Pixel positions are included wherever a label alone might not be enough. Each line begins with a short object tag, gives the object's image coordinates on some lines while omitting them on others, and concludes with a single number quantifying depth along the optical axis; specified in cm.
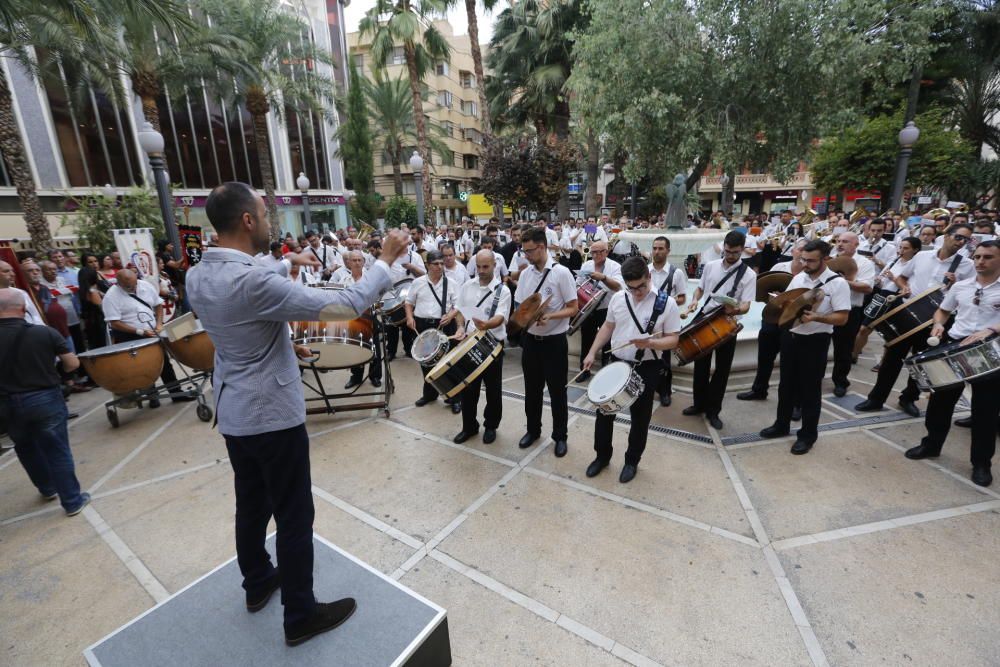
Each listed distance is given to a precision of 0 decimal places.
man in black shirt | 381
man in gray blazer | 201
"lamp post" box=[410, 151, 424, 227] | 1356
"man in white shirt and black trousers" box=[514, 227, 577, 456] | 449
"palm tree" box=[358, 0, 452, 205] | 2037
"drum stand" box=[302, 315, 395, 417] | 581
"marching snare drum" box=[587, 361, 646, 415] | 374
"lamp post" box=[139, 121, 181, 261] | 829
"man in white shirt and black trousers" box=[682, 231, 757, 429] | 512
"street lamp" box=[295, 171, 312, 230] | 1717
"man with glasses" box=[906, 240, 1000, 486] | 393
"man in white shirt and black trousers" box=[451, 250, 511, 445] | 479
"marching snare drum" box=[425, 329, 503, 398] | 427
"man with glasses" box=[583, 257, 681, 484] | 396
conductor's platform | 239
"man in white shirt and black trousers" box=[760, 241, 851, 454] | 434
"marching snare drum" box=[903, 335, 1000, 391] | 368
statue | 1109
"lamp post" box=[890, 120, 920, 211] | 1103
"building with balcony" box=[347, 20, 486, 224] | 4281
